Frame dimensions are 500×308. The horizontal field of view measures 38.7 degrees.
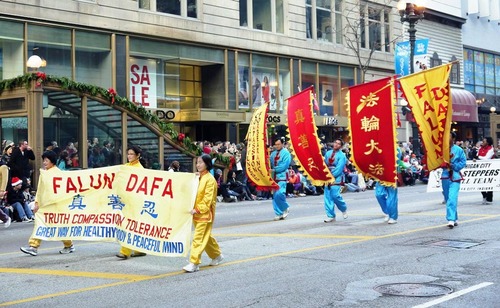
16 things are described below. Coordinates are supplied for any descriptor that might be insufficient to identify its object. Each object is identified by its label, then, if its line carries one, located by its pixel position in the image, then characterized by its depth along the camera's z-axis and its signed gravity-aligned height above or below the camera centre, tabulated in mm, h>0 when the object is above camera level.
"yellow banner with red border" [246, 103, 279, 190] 15688 +142
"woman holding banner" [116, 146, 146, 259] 10586 +42
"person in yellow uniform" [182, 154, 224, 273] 9062 -712
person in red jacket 19578 +182
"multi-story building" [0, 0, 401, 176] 23141 +4427
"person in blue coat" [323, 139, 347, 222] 14922 -519
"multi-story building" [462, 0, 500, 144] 49678 +7011
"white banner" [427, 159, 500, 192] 18422 -516
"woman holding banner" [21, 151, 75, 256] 10950 -73
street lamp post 26031 +5439
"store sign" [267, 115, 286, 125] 33197 +1925
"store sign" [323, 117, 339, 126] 36994 +1995
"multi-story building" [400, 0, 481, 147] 45125 +7268
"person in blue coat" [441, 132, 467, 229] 13166 -378
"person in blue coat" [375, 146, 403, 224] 14109 -833
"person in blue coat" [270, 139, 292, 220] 15711 -285
